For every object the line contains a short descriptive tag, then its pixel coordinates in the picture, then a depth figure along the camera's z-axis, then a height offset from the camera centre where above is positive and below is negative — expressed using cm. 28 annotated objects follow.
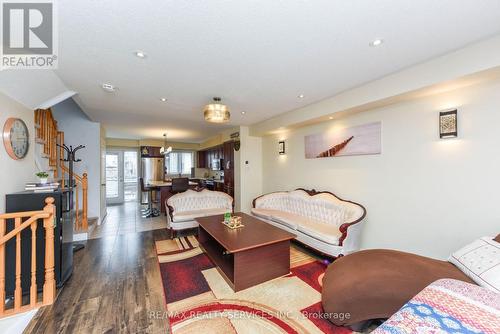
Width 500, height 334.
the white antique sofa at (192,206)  396 -90
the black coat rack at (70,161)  380 +16
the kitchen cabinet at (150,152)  794 +67
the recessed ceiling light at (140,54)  199 +118
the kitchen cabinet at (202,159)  884 +40
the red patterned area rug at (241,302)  176 -143
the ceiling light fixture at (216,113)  277 +78
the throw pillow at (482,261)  143 -79
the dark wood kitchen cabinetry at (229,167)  606 +2
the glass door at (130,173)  799 -18
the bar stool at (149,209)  581 -129
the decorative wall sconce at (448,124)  232 +50
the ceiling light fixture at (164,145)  676 +100
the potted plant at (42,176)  263 -10
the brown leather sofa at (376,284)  158 -101
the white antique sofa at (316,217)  281 -96
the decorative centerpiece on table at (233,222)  309 -88
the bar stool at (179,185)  563 -49
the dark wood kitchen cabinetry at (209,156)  716 +50
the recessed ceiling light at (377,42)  185 +119
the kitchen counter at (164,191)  589 -69
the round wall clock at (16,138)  218 +38
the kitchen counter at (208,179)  724 -46
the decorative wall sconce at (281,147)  509 +53
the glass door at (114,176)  770 -29
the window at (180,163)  902 +24
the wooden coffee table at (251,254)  233 -110
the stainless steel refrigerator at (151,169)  804 -3
